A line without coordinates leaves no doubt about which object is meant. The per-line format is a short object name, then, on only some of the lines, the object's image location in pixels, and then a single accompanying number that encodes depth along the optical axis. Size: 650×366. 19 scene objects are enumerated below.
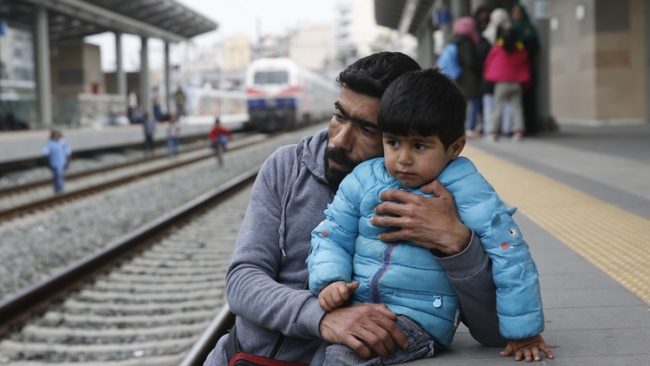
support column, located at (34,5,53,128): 23.61
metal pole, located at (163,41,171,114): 35.31
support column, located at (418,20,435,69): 26.58
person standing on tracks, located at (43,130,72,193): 12.71
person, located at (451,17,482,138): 12.84
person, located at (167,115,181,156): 20.58
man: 2.01
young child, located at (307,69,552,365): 1.98
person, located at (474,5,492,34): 13.34
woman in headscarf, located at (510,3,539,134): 12.53
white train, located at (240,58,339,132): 31.52
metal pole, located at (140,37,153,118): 34.03
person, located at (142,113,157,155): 22.08
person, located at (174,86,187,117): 29.14
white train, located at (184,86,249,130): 39.45
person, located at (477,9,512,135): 12.18
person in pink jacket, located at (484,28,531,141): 11.86
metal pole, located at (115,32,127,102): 31.75
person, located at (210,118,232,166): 17.27
